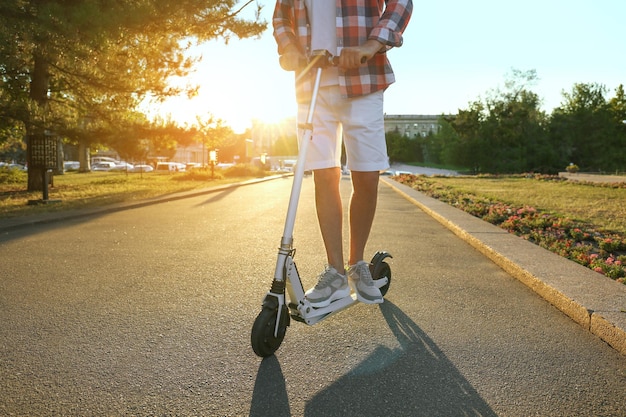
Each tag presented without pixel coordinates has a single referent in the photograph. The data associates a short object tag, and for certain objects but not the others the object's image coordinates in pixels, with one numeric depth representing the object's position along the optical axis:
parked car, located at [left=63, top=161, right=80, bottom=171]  63.88
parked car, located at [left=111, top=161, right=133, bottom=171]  60.66
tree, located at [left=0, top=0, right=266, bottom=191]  8.99
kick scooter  2.25
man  2.75
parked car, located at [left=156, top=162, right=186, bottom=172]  55.78
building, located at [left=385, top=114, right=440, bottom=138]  126.81
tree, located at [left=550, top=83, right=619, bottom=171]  56.62
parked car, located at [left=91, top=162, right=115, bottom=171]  62.73
